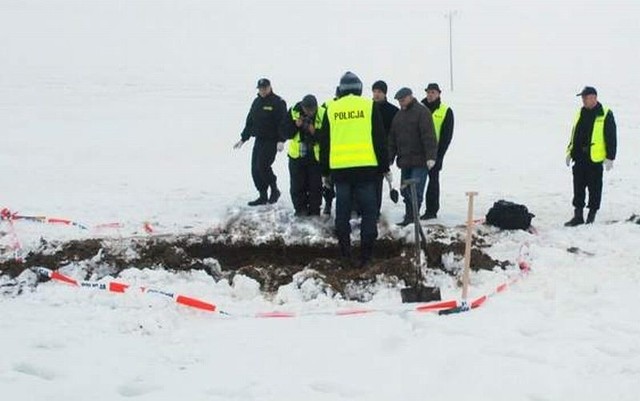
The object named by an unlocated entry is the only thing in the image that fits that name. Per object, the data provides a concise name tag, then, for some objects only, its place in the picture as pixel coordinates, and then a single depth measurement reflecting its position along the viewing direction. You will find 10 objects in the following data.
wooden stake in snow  5.96
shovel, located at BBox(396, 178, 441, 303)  5.98
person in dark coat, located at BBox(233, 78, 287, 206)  9.76
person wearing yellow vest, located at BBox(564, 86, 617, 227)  8.87
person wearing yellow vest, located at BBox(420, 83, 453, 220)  9.39
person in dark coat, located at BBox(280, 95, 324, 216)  8.68
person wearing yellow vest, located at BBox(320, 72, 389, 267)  6.96
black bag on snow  8.44
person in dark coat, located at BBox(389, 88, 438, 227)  8.66
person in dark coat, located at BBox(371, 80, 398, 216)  8.82
